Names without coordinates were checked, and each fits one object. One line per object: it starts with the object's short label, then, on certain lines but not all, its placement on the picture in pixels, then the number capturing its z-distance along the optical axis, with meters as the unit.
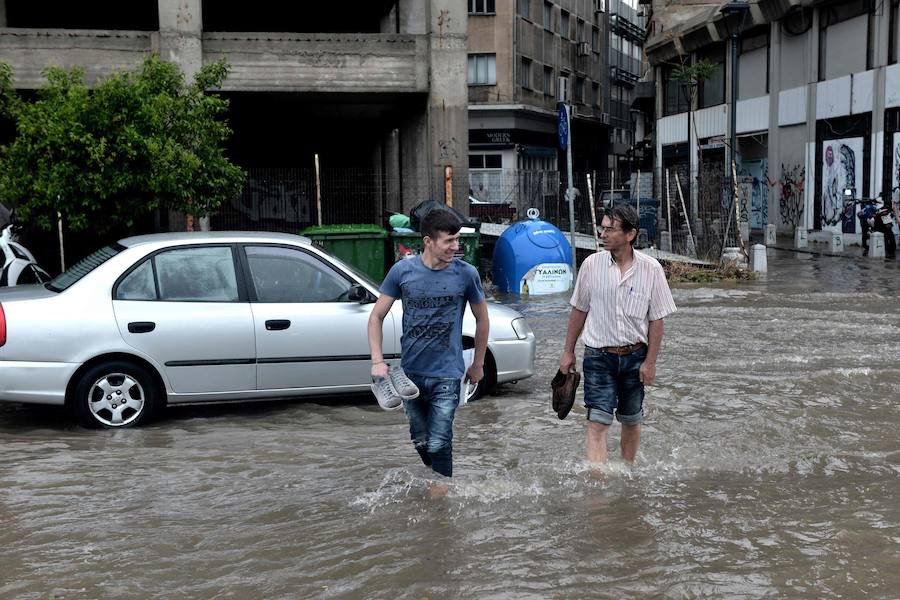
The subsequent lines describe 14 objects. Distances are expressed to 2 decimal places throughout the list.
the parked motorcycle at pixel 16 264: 13.18
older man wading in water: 5.87
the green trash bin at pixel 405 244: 16.30
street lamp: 23.48
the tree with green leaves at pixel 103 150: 12.99
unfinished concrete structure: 18.45
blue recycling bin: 17.67
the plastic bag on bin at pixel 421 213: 17.34
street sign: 15.99
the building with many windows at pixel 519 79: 45.97
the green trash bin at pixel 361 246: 15.85
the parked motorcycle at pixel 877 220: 25.45
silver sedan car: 7.62
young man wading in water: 5.53
